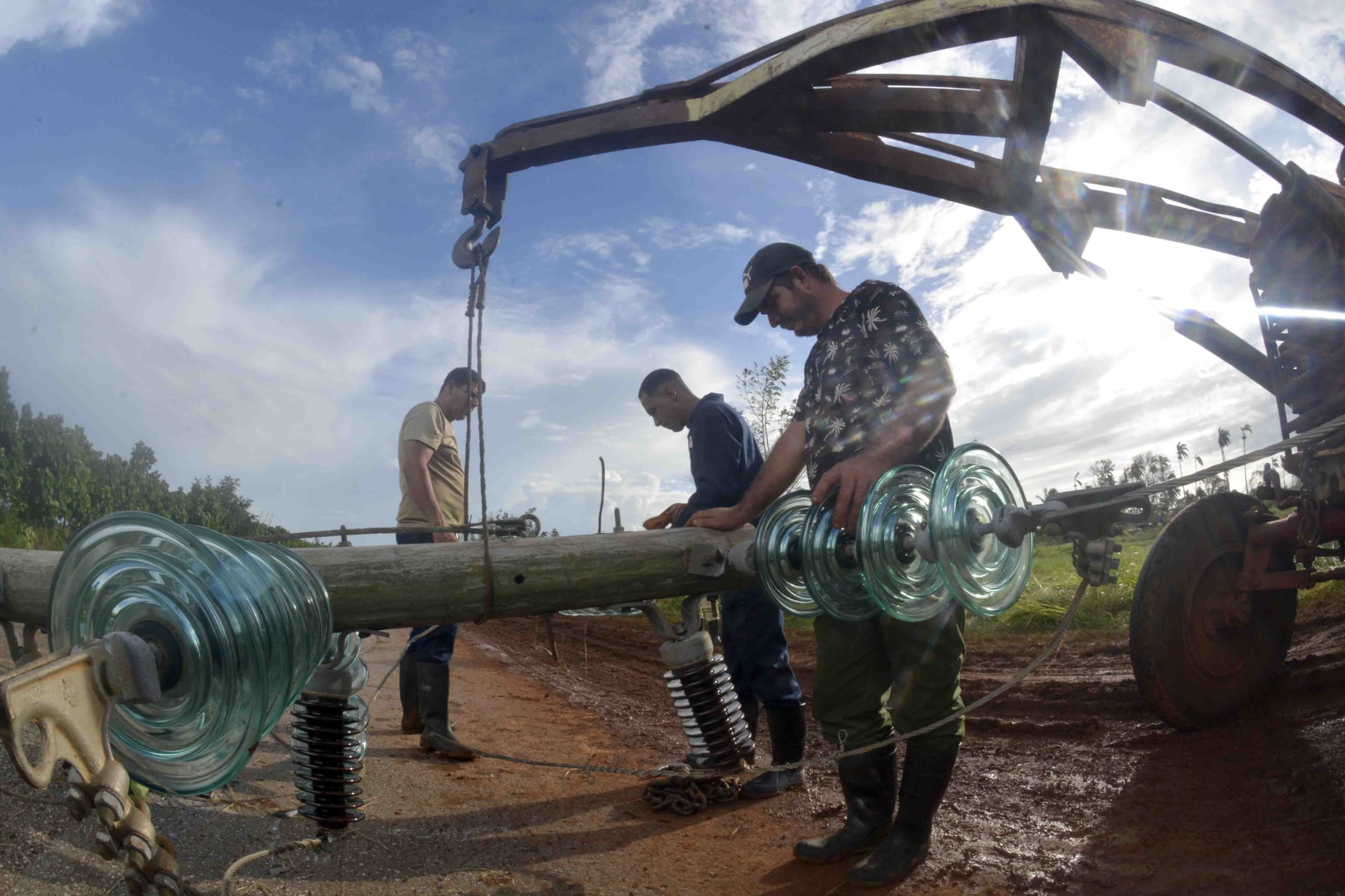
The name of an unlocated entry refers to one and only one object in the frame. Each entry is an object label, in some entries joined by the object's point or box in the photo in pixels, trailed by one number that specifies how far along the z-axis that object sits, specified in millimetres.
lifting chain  3750
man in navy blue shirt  4098
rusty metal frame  3229
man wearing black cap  2924
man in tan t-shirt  4582
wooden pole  2744
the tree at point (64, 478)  51094
